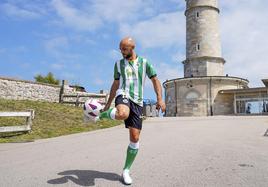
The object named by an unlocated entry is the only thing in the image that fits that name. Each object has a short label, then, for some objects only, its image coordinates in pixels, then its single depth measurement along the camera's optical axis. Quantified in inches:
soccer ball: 170.6
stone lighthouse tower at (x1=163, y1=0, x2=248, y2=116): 1470.2
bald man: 170.4
